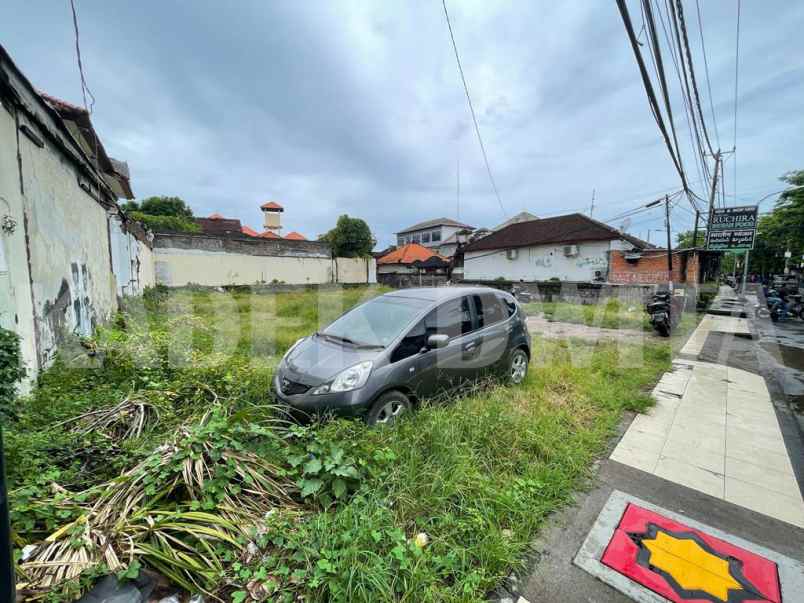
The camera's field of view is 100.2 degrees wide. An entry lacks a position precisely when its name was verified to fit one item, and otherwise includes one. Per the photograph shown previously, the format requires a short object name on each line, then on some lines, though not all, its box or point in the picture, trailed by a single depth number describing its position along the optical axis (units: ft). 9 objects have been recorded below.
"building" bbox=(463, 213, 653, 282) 58.34
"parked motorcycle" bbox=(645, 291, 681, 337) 25.67
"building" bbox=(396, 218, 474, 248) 129.39
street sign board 47.34
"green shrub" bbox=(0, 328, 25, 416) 7.42
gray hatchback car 9.68
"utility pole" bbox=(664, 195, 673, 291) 36.90
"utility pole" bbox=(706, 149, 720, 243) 49.63
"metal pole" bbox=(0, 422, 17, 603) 2.67
